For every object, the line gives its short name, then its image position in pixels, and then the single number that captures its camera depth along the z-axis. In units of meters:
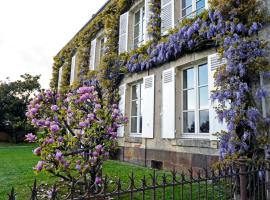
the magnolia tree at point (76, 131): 3.44
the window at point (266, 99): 4.34
